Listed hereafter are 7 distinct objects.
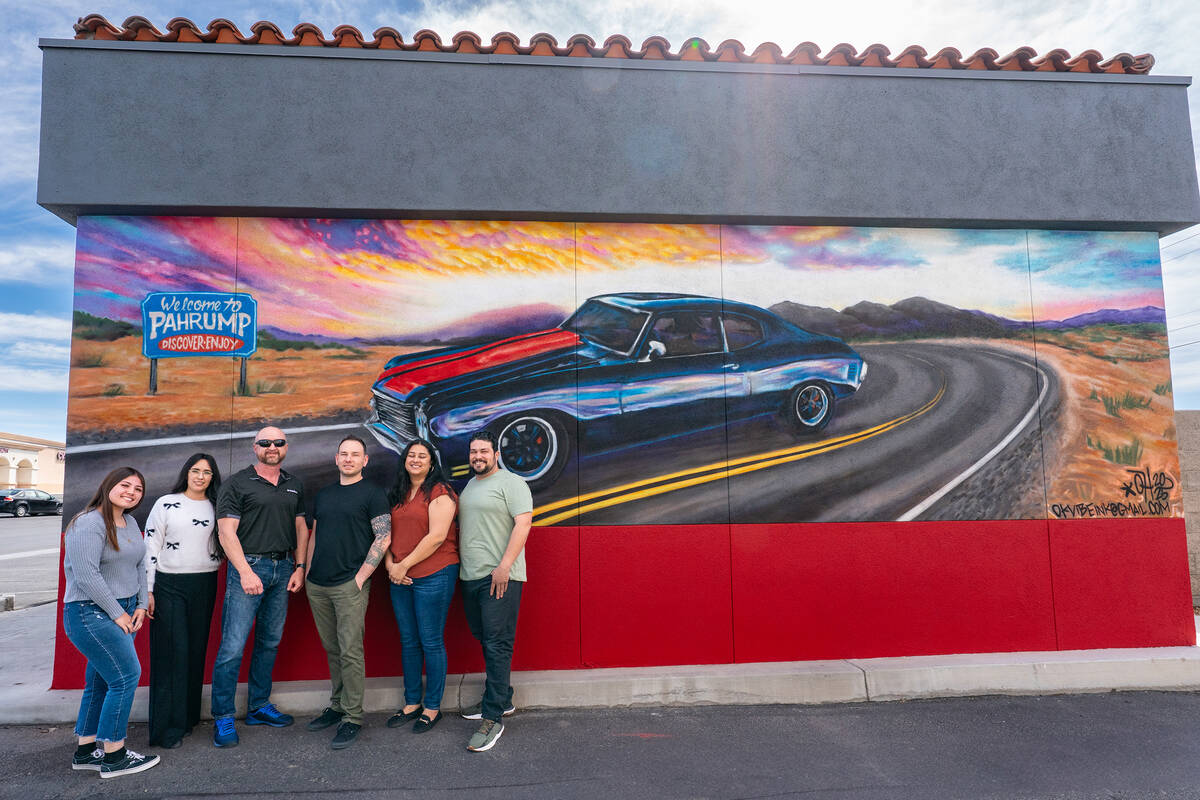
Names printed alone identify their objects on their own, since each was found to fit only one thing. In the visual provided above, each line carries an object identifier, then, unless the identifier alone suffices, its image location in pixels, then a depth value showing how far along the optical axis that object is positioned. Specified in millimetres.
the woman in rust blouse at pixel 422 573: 4430
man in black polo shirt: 4293
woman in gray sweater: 3678
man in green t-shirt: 4344
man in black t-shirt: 4406
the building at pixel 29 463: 48219
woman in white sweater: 4156
